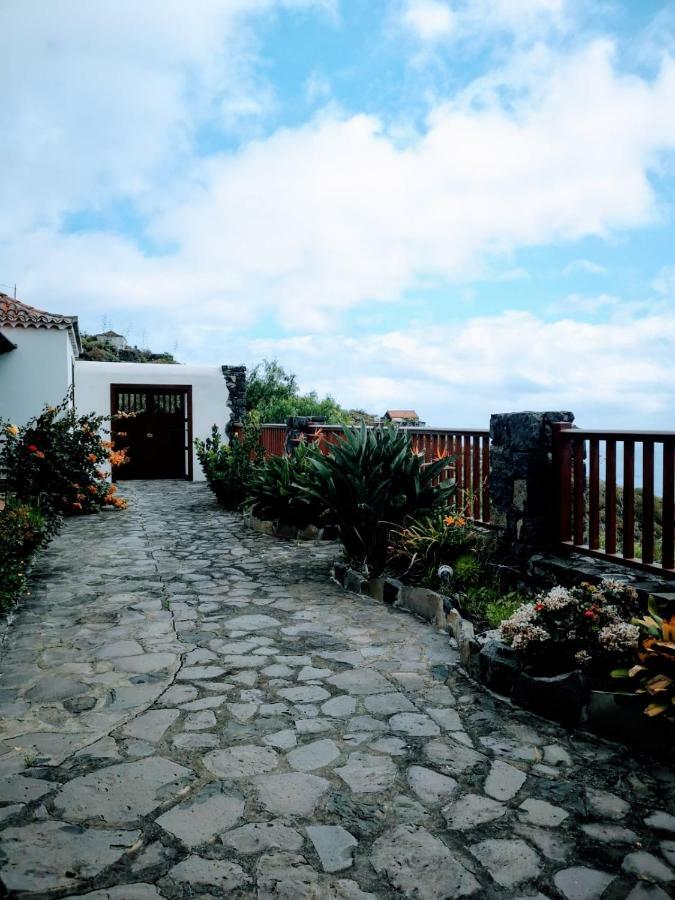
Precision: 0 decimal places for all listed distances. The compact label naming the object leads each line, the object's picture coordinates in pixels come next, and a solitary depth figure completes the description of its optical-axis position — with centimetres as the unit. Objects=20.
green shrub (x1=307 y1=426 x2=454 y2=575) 516
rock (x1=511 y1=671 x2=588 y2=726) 280
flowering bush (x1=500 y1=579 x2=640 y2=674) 287
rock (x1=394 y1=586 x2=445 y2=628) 425
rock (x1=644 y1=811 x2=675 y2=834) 210
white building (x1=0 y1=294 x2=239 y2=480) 1370
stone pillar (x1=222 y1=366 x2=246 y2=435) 1452
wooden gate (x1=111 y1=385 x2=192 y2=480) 1443
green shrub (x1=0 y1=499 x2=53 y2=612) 431
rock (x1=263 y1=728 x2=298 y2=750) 261
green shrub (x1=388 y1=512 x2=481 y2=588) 491
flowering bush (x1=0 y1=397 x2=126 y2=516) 818
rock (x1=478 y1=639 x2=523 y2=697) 313
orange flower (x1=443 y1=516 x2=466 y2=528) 514
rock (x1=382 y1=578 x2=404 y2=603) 472
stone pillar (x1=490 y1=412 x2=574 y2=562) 464
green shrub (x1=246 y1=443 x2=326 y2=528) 731
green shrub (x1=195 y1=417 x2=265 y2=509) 969
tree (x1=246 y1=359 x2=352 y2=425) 1894
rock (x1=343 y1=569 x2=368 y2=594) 506
